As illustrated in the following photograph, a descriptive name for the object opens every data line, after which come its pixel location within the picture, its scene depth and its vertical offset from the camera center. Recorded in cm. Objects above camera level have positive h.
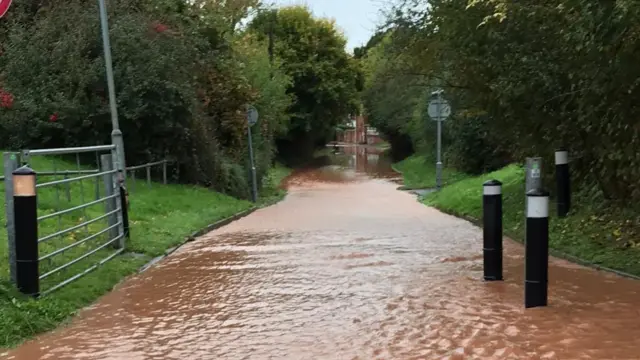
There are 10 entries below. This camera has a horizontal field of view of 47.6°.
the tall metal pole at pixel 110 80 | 1494 +104
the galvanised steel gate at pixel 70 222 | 712 -127
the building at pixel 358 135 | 12288 -248
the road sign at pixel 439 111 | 2758 +31
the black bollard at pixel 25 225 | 695 -91
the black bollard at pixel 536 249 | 681 -125
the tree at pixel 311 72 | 5478 +387
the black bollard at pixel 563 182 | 1249 -117
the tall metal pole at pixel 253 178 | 2556 -191
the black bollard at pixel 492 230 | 834 -130
